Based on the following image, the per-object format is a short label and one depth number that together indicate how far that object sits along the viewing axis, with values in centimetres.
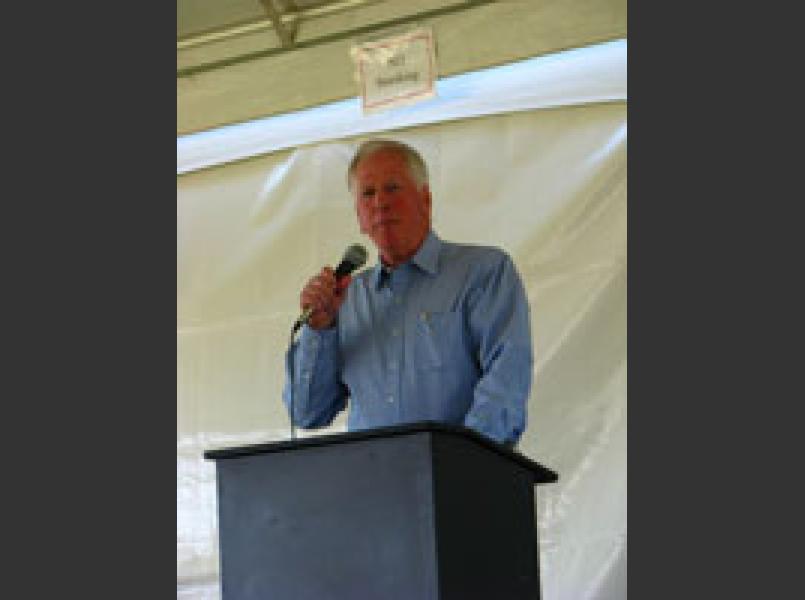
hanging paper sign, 809
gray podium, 451
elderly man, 604
